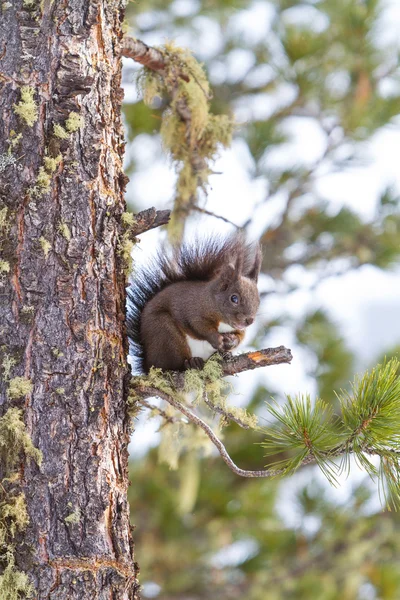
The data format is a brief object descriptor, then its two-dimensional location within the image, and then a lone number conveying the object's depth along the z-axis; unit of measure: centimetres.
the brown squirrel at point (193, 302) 853
